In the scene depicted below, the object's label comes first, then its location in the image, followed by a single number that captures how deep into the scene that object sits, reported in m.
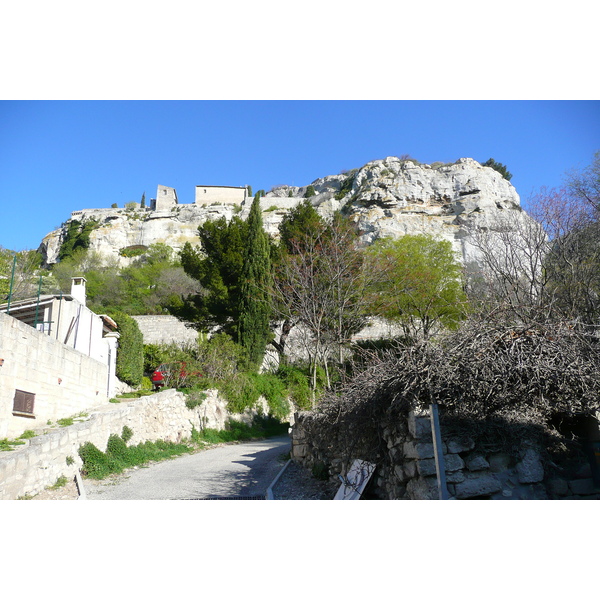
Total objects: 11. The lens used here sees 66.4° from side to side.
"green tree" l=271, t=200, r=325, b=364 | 18.70
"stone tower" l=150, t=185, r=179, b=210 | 75.47
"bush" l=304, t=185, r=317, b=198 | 78.44
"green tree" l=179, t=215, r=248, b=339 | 20.39
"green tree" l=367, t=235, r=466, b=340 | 18.06
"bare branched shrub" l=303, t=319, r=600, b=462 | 4.36
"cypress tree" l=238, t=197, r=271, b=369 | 18.52
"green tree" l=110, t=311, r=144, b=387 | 16.28
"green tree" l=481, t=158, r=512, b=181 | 57.38
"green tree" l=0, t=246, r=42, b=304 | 18.70
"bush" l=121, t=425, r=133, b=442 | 10.72
